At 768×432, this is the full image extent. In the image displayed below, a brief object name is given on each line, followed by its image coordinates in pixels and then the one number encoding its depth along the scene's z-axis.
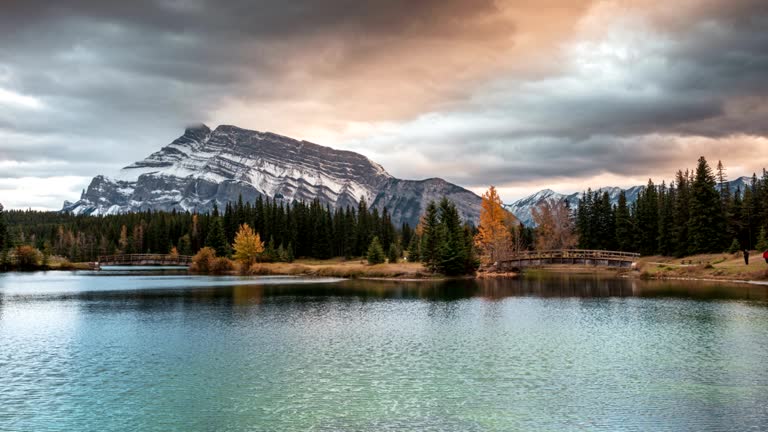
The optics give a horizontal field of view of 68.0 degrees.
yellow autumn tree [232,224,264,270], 140.00
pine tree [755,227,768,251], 95.47
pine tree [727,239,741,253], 104.50
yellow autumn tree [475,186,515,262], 117.81
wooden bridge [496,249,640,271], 111.12
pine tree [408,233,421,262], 133.62
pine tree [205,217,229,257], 161.41
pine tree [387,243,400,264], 137.25
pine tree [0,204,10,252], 153.07
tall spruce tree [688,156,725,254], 111.75
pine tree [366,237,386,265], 128.62
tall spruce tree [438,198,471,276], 106.19
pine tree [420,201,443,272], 107.44
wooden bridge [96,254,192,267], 182.38
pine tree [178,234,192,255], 191.50
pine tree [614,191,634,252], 141.00
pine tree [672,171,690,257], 119.12
